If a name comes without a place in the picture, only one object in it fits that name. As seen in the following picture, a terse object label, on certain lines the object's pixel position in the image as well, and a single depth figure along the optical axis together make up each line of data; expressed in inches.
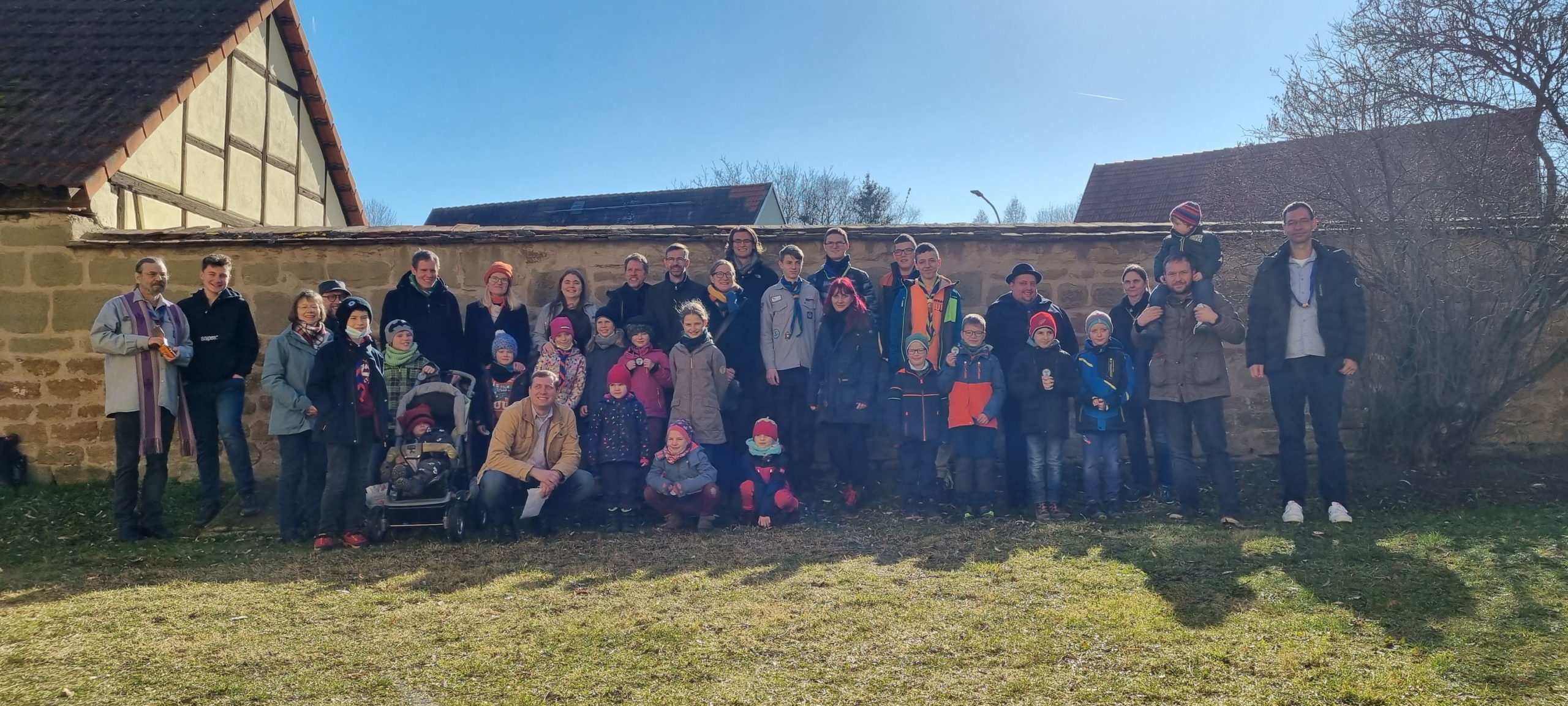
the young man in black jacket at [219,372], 226.1
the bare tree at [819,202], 1493.6
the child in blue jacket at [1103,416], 218.1
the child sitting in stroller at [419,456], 203.5
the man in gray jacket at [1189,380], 211.0
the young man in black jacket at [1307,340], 203.3
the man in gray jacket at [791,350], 237.6
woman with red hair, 231.0
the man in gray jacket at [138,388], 208.4
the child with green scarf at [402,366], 221.0
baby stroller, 202.2
